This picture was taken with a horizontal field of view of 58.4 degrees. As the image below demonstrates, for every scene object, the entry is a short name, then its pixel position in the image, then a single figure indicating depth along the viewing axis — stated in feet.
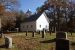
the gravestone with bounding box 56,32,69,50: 9.80
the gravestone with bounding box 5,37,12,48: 19.86
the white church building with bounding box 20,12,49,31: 74.03
